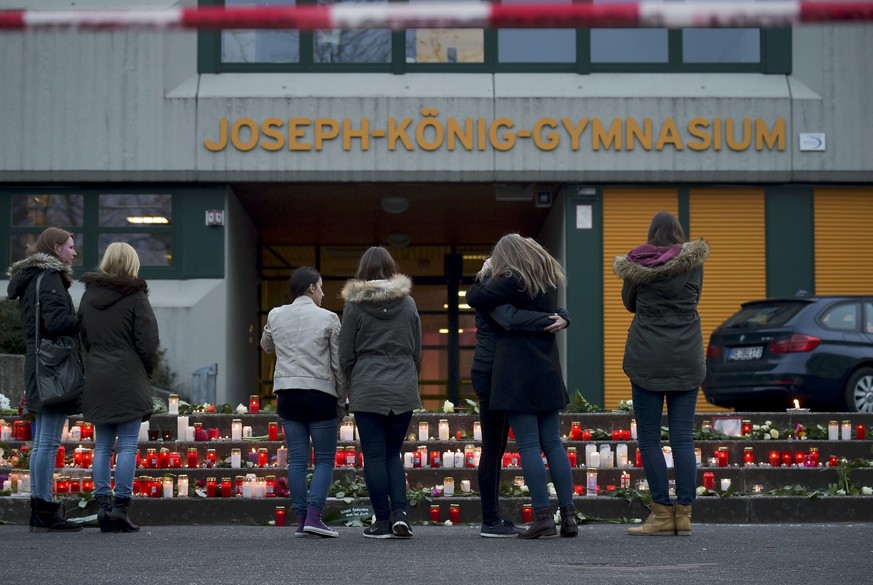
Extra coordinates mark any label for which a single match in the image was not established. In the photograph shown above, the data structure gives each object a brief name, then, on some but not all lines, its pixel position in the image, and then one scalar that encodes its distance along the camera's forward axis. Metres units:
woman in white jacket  8.05
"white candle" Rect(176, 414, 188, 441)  11.38
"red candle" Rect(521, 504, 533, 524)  9.65
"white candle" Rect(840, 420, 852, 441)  11.55
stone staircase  9.75
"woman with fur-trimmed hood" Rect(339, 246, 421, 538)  7.87
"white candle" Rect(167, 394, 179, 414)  11.90
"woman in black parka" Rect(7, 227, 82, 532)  8.32
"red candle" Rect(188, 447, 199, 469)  10.90
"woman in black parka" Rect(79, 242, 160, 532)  8.20
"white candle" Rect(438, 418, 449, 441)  11.32
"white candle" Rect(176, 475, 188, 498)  9.88
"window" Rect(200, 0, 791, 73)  18.22
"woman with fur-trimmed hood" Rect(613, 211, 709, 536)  7.75
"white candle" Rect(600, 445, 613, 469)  10.86
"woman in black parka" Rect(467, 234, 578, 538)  7.62
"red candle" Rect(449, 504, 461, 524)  9.68
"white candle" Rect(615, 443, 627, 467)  10.96
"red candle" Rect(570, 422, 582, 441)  11.39
